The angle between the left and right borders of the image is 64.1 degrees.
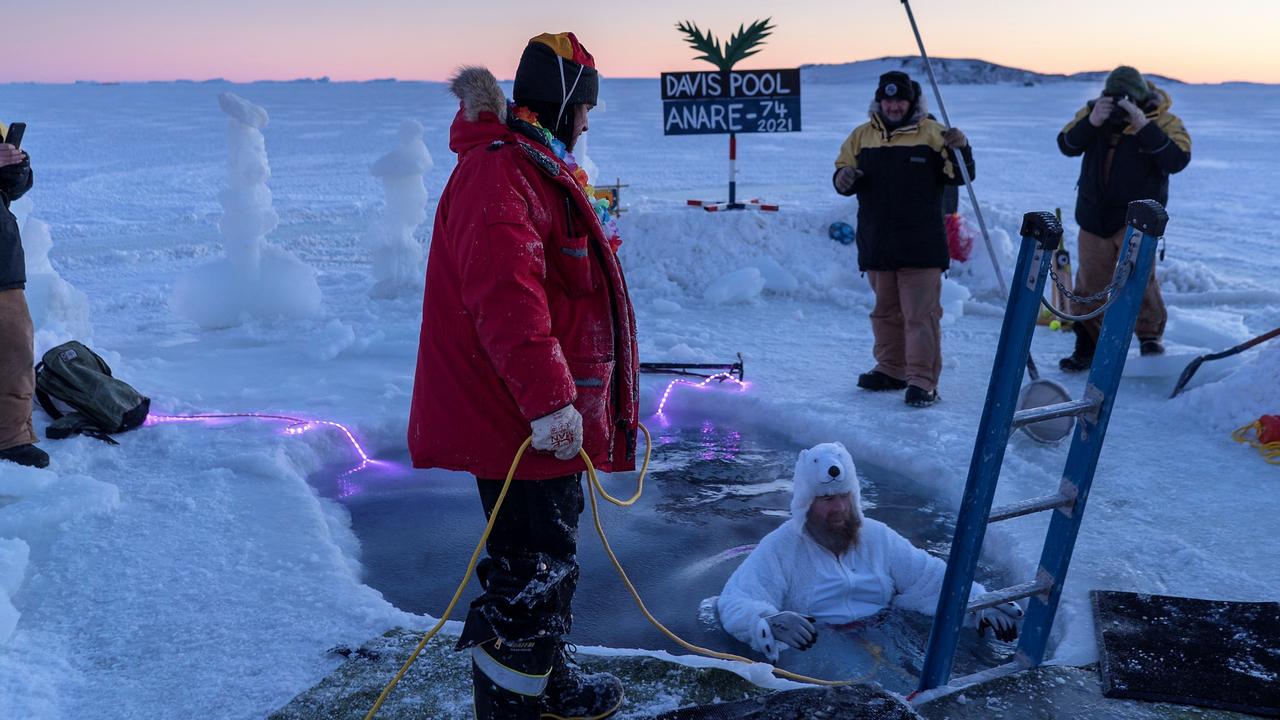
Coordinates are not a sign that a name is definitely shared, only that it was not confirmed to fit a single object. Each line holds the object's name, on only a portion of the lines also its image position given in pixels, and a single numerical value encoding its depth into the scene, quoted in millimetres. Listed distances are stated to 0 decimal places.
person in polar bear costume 4113
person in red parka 2584
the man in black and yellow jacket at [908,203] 6457
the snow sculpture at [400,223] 10594
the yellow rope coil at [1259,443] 5535
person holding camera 6754
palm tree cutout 12898
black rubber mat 3205
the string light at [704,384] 7062
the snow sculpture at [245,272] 9320
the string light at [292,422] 6184
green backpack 5887
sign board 12133
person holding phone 5094
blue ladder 2918
